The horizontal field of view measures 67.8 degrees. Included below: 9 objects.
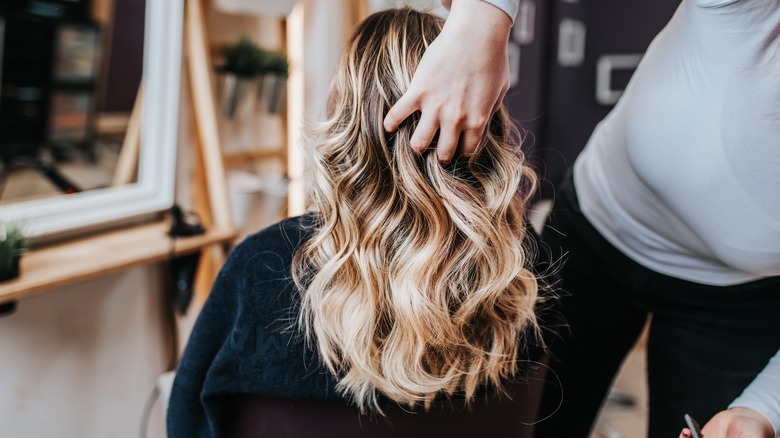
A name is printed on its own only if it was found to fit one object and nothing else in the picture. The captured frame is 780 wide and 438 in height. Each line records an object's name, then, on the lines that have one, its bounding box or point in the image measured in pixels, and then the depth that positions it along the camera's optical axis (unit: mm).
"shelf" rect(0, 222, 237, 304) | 1109
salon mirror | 1249
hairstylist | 650
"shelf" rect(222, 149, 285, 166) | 1788
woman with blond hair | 713
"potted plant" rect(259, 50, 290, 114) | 1716
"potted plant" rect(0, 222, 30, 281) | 1073
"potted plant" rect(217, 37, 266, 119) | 1655
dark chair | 735
